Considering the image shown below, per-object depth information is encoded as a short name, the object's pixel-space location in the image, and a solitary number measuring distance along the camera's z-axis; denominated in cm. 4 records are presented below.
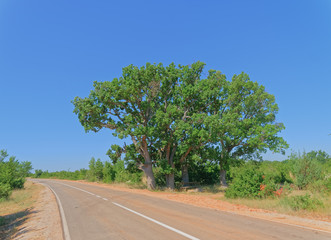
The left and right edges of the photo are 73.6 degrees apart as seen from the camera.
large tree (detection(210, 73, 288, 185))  2469
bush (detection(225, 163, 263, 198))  1586
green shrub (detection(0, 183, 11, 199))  2263
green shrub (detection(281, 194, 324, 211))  1066
